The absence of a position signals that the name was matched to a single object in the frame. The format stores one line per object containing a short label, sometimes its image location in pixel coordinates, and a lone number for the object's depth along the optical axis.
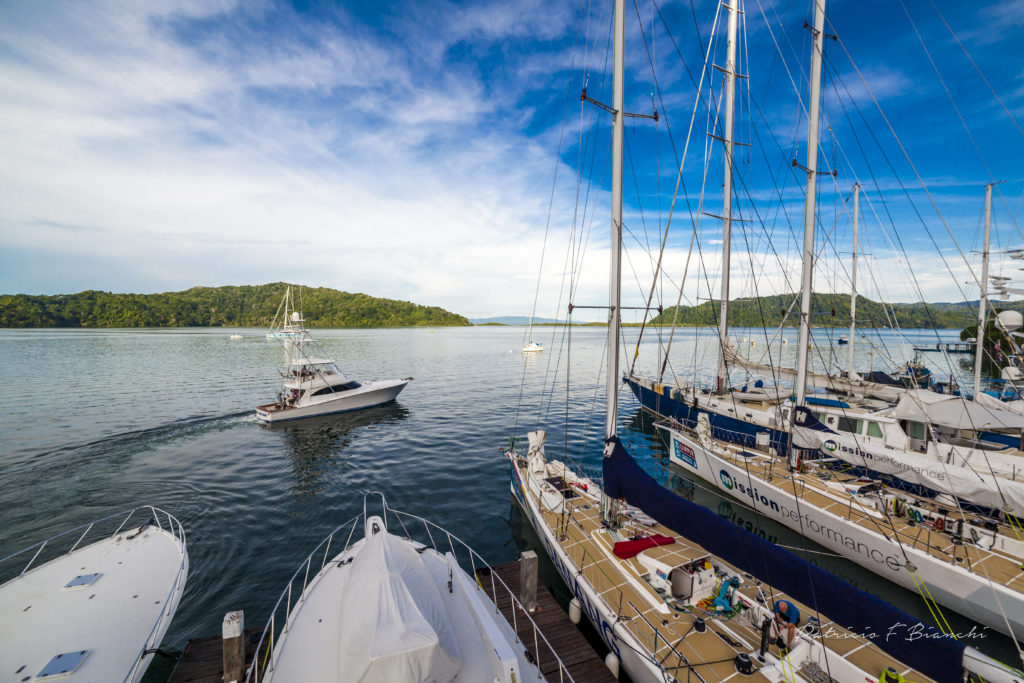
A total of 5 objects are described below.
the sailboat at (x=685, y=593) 6.41
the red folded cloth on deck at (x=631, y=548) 9.67
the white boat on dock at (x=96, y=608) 6.93
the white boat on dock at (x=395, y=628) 5.29
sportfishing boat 29.33
